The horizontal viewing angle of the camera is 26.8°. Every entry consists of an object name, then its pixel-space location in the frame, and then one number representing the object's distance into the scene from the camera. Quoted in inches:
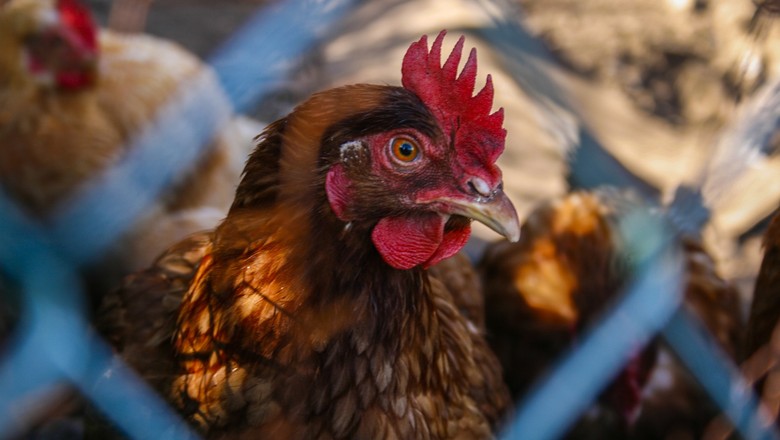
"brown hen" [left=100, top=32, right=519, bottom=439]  18.4
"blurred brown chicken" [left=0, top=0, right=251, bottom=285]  26.7
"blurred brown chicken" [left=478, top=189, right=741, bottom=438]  25.0
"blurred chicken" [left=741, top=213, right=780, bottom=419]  22.1
